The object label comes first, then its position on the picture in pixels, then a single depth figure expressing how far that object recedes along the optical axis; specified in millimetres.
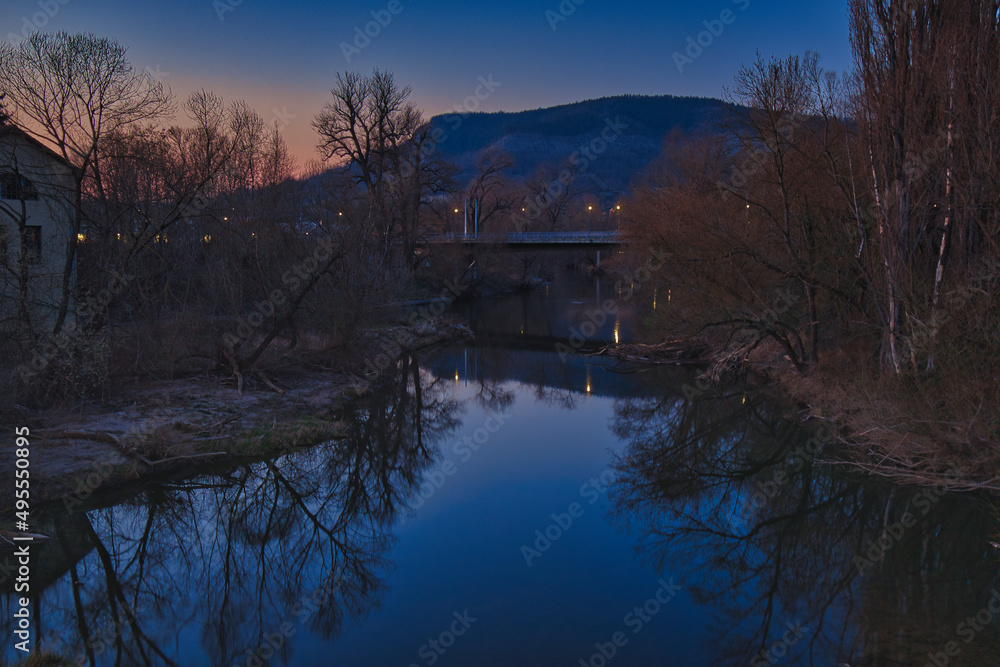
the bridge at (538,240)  45094
